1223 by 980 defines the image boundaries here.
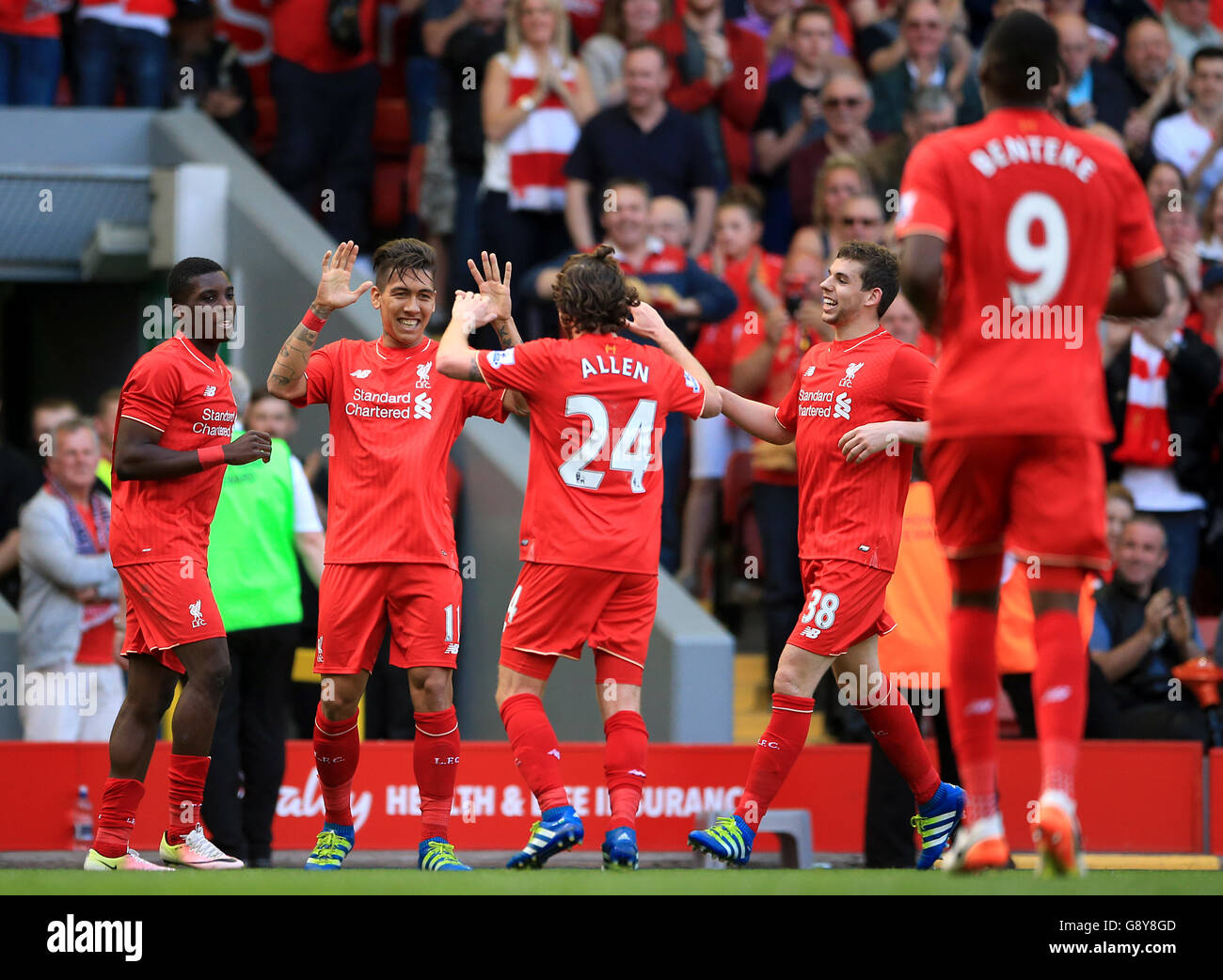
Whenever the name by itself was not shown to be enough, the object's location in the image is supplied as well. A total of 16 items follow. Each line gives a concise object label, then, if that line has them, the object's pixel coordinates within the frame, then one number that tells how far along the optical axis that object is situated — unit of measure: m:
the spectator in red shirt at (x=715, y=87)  13.54
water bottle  9.63
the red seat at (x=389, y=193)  13.88
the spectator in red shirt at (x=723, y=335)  12.12
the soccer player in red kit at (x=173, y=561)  7.47
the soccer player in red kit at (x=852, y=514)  7.32
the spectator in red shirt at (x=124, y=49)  12.93
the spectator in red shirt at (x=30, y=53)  12.78
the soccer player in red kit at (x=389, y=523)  7.49
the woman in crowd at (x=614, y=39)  13.24
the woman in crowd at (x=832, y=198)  11.69
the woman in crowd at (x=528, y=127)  12.56
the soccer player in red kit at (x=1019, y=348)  5.45
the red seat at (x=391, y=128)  14.00
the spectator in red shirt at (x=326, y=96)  13.09
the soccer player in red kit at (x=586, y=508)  7.23
